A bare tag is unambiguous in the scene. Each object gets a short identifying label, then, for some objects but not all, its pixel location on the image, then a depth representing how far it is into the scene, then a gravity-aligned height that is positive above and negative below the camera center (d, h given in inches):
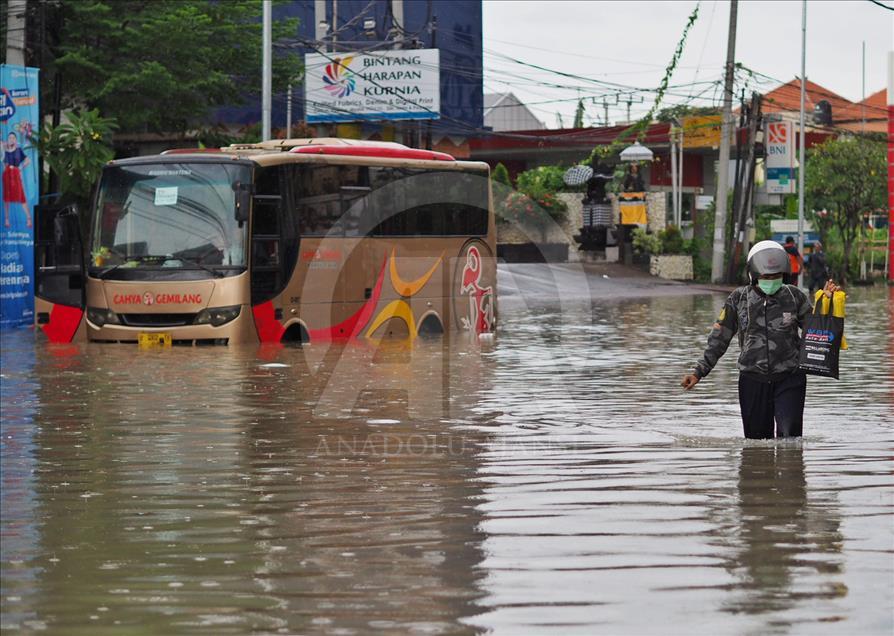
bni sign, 2139.5 +107.6
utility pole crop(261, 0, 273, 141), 1385.3 +137.3
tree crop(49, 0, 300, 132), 1427.2 +161.9
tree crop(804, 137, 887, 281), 2326.5 +85.3
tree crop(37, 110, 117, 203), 1175.0 +65.7
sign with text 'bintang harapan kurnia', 2068.2 +196.8
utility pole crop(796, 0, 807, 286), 2158.0 +114.8
